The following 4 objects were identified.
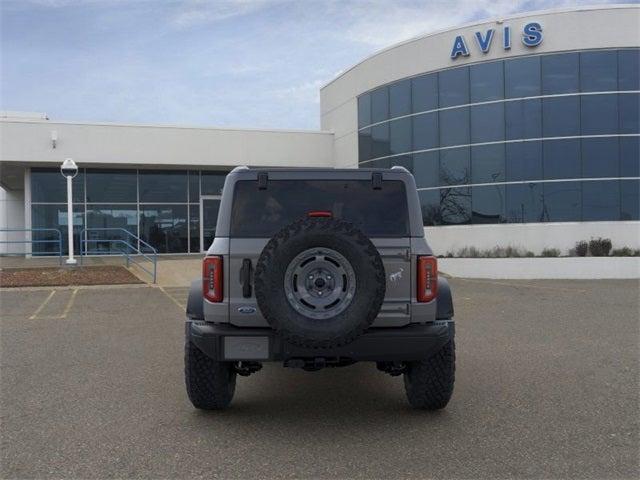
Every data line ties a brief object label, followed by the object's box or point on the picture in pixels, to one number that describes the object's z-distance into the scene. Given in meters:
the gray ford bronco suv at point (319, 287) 4.05
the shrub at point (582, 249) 19.23
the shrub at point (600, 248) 19.12
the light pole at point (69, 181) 16.67
